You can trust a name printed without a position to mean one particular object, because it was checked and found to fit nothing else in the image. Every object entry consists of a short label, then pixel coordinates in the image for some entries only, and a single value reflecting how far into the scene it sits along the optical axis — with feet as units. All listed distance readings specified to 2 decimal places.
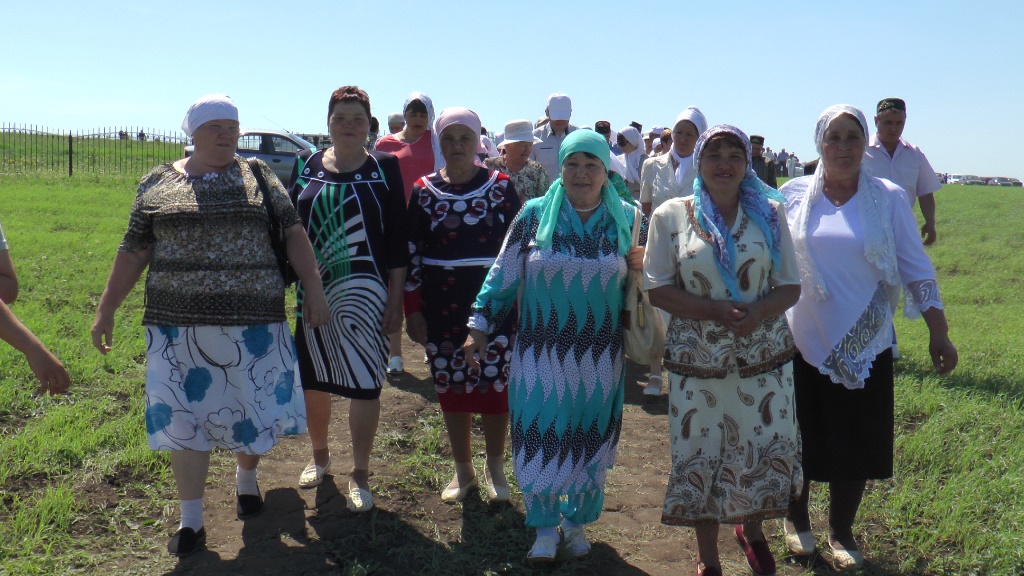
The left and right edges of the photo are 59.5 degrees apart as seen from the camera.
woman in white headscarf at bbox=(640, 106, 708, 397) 21.90
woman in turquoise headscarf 11.79
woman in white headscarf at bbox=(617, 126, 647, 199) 36.91
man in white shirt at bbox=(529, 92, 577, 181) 26.13
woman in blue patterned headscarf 10.99
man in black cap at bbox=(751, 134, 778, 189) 33.80
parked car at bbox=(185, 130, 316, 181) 73.20
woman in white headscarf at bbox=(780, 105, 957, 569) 11.69
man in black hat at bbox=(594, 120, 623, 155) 39.40
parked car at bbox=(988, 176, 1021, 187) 228.43
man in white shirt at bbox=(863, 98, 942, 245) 22.41
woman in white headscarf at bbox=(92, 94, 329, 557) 11.89
